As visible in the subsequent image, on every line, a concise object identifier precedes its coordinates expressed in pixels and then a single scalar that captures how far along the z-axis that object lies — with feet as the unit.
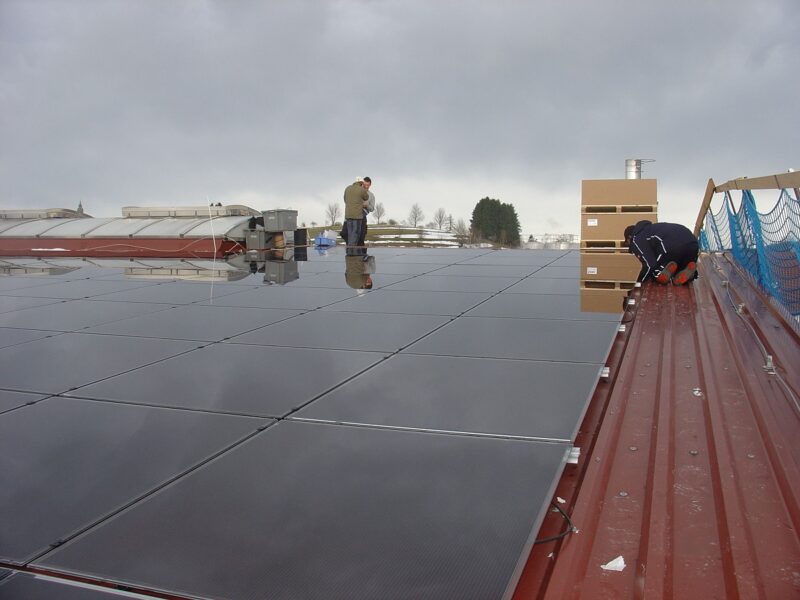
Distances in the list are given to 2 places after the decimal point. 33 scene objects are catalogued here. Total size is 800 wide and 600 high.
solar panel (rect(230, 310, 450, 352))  15.46
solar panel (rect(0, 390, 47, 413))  11.04
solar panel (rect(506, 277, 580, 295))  24.74
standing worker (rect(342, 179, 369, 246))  45.85
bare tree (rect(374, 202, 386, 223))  226.40
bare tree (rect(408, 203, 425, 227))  330.30
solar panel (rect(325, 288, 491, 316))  20.45
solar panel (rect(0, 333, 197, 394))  12.57
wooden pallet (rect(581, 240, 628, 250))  46.62
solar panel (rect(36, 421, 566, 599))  5.79
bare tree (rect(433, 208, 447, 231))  332.53
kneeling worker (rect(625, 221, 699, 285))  26.35
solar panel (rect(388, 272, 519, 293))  25.96
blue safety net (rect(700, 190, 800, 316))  20.18
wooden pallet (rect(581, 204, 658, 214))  44.88
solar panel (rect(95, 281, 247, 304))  23.35
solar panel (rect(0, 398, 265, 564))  6.93
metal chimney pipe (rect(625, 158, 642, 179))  50.34
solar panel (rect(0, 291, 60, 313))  22.27
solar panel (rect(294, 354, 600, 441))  9.61
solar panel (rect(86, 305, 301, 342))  16.96
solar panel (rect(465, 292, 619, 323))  18.83
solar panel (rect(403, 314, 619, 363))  14.06
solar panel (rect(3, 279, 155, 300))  25.12
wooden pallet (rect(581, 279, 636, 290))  25.78
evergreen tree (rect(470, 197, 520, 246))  328.49
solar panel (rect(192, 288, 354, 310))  21.78
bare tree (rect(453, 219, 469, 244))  317.67
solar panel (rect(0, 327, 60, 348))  16.48
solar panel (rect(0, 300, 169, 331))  18.79
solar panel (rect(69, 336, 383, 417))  10.92
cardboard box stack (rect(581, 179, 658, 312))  44.78
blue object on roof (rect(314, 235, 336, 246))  56.29
